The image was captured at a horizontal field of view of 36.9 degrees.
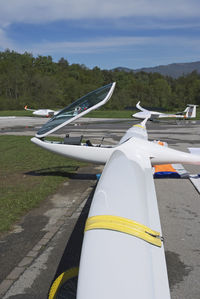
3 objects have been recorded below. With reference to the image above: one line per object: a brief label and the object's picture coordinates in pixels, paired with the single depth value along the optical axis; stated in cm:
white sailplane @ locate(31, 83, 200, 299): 246
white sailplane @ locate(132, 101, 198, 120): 3906
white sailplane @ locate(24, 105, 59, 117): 4825
